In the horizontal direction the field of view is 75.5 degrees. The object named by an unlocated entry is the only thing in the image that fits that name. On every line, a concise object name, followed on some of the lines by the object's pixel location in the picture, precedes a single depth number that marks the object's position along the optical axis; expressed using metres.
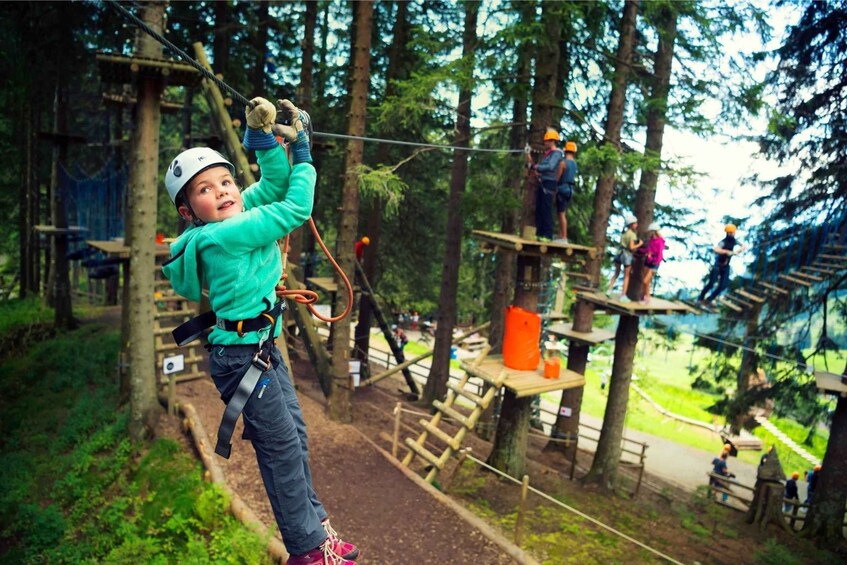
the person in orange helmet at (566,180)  8.73
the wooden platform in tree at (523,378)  8.41
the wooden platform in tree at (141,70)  7.20
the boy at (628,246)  10.38
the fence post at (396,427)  9.49
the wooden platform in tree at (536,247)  8.51
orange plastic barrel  9.05
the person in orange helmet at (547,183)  8.50
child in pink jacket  10.23
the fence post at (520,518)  6.98
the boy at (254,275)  2.44
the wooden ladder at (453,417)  8.68
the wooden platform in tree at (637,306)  10.36
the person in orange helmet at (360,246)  14.67
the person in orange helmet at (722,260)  11.12
